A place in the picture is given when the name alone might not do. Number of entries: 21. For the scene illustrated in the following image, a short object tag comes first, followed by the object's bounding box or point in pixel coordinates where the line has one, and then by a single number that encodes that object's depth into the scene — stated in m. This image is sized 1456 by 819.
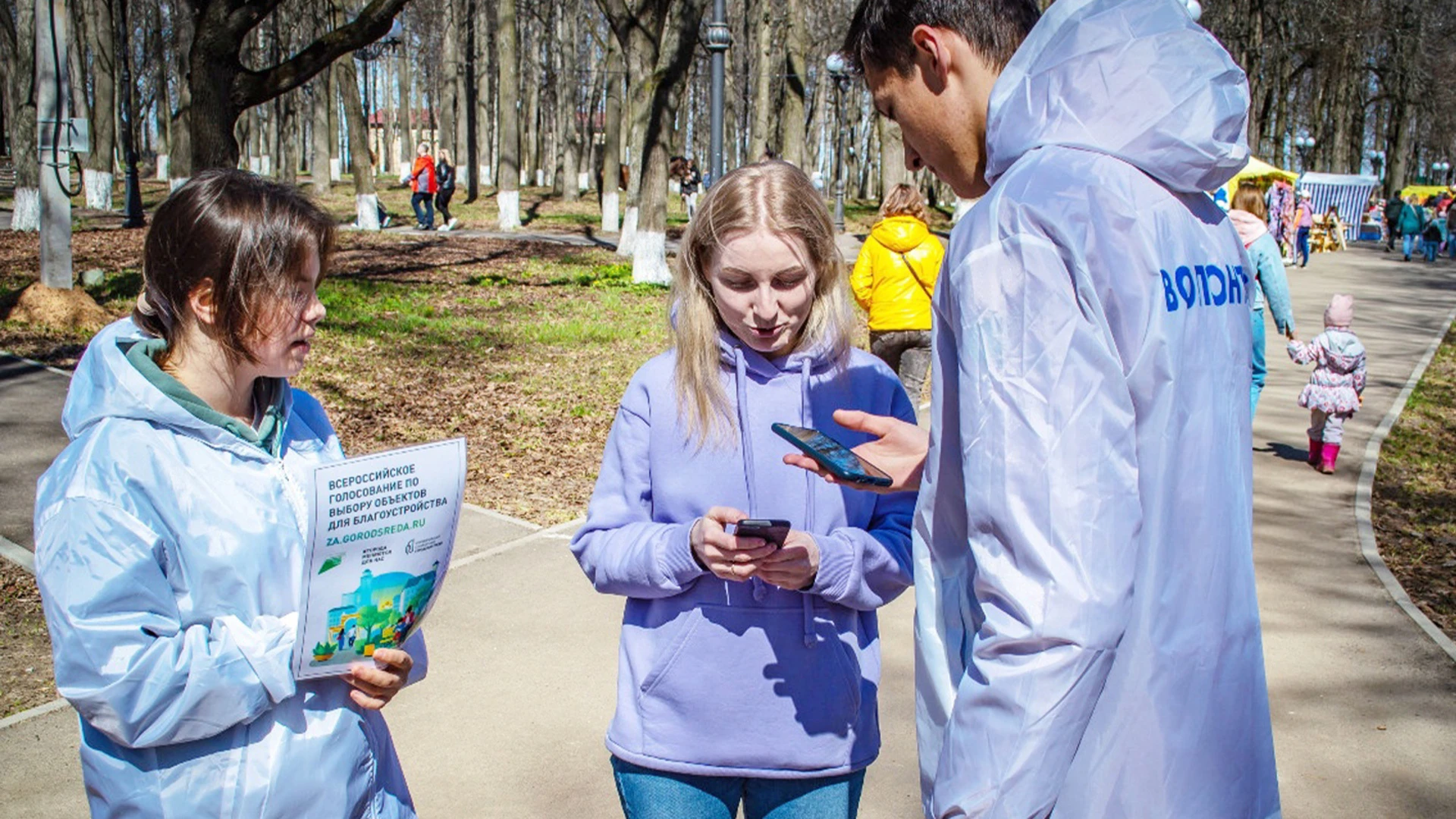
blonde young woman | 2.29
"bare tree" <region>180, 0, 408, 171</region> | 10.70
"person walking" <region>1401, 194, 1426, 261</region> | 30.73
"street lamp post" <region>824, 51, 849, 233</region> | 29.50
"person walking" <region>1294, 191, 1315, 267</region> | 27.53
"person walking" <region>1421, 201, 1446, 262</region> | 30.38
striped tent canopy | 39.03
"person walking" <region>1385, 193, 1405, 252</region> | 33.00
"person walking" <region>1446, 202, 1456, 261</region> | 33.50
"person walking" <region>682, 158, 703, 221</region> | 32.19
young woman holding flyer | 1.83
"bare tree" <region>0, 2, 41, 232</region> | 15.88
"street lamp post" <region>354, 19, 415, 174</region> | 24.13
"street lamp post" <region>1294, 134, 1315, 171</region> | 51.47
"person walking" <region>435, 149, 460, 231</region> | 25.14
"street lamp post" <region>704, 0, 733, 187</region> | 16.28
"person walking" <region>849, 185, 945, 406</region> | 8.73
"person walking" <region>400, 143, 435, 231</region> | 24.06
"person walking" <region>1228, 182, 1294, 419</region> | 8.26
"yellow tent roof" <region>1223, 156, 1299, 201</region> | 26.58
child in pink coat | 8.69
